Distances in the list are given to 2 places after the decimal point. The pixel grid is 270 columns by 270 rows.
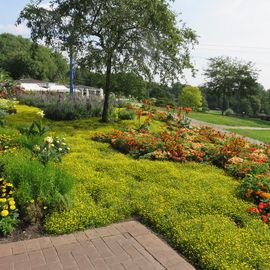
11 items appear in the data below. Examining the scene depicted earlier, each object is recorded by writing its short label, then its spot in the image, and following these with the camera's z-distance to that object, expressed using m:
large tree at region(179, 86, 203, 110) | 41.21
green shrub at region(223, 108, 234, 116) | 47.05
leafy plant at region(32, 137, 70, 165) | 5.36
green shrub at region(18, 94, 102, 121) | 12.90
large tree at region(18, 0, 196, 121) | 10.96
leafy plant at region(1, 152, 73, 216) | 4.19
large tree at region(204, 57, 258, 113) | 47.66
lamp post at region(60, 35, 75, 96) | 11.61
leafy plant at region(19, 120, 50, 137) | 7.36
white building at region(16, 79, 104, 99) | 37.37
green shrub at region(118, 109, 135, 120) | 13.61
